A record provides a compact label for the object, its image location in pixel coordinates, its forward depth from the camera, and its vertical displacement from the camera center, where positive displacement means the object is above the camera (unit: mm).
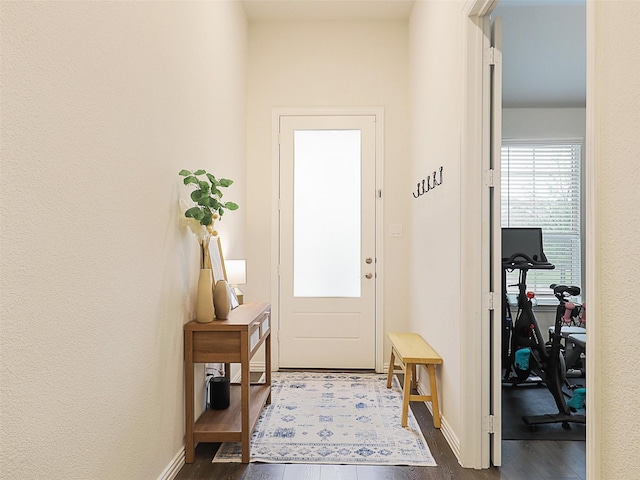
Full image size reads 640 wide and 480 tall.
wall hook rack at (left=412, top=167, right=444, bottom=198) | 3484 +376
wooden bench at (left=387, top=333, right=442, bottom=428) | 3264 -857
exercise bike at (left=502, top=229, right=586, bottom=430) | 3387 -717
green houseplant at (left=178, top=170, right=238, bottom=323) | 2609 +56
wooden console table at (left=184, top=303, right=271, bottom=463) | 2654 -645
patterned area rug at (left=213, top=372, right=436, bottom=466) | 2781 -1212
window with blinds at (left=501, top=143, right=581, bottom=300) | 5414 +384
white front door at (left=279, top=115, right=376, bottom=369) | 4715 -47
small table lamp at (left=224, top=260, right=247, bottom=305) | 3520 -249
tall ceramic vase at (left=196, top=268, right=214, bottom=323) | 2740 -354
